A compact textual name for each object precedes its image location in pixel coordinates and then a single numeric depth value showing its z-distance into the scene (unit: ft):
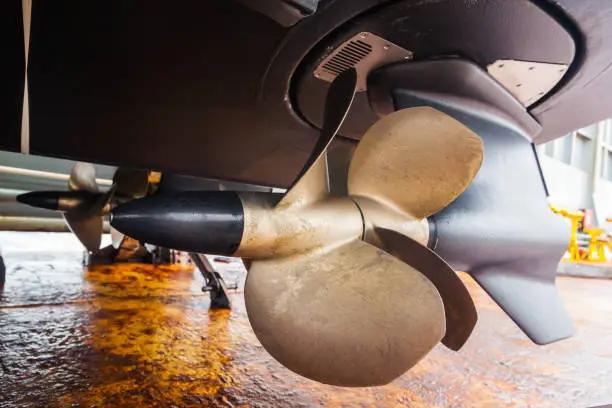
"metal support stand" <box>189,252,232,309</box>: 6.75
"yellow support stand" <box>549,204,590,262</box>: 21.54
